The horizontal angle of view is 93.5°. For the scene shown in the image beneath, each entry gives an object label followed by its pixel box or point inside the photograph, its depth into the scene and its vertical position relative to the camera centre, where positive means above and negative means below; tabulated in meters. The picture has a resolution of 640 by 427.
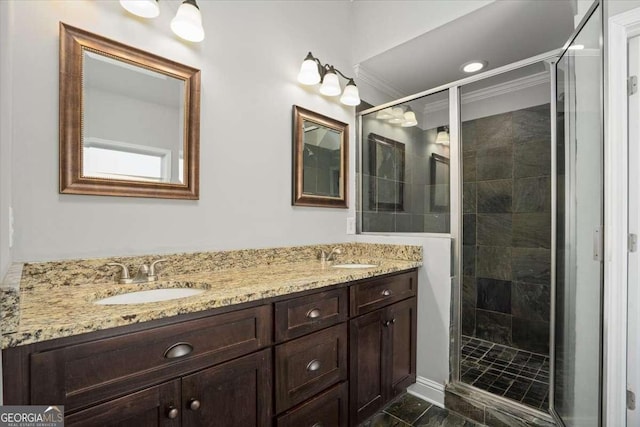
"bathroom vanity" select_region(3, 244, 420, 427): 0.76 -0.50
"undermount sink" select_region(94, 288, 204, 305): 1.16 -0.34
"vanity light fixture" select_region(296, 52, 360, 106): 1.95 +0.91
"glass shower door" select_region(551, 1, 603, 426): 1.35 -0.09
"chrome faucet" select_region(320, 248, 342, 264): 2.13 -0.29
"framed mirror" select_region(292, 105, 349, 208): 2.02 +0.39
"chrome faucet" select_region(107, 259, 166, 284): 1.26 -0.26
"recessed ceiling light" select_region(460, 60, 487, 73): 2.42 +1.22
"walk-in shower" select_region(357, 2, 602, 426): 1.44 +0.05
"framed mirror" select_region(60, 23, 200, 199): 1.20 +0.41
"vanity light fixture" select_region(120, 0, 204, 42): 1.29 +0.88
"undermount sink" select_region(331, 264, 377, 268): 2.07 -0.36
